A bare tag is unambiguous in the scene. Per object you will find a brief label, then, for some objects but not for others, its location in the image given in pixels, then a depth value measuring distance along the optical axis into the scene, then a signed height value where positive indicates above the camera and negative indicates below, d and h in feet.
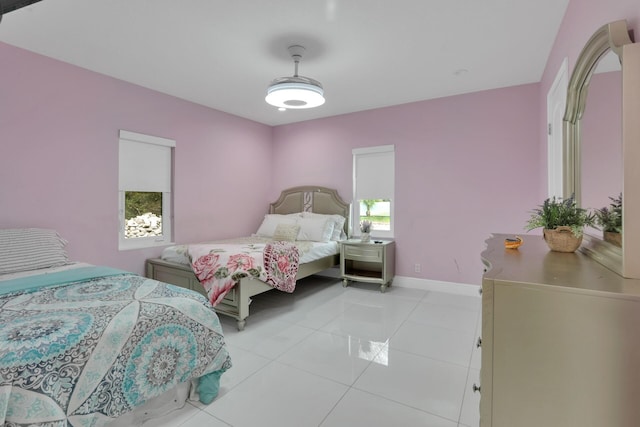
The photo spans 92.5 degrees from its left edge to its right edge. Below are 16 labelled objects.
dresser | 2.79 -1.31
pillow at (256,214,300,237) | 15.83 -0.35
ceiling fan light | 8.98 +3.68
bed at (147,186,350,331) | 9.79 -1.91
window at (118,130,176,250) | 11.73 +1.02
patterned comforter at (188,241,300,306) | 9.61 -1.66
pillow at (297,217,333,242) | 14.78 -0.70
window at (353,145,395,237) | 15.01 +1.42
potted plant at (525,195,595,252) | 4.91 -0.11
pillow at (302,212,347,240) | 15.39 -0.38
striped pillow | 8.11 -1.00
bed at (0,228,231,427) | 4.00 -2.08
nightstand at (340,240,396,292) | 13.61 -1.99
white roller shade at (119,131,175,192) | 11.64 +2.10
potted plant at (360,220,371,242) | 14.44 -0.72
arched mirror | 3.59 +1.26
